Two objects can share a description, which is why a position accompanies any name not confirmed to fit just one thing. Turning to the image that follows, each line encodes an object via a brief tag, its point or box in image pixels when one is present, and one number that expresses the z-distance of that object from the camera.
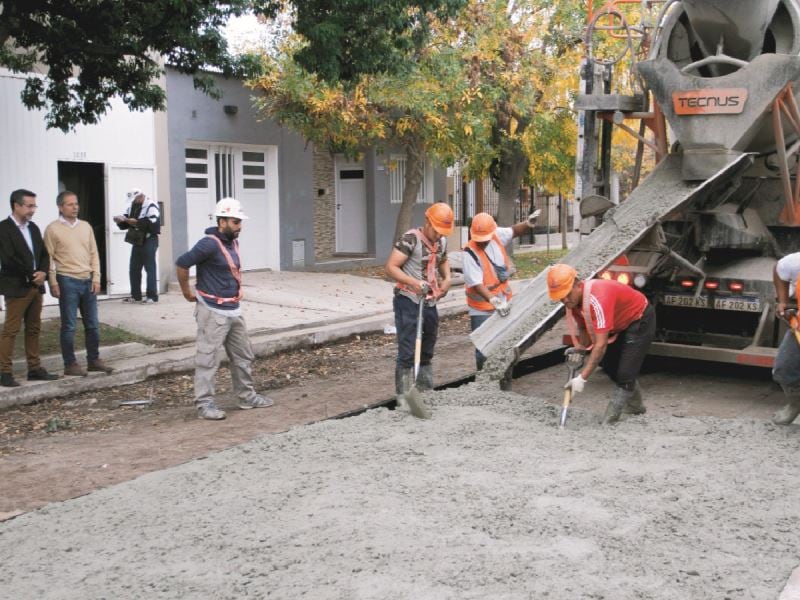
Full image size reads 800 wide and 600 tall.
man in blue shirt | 7.68
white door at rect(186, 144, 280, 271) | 16.64
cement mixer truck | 8.14
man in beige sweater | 9.00
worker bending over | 6.54
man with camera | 13.34
